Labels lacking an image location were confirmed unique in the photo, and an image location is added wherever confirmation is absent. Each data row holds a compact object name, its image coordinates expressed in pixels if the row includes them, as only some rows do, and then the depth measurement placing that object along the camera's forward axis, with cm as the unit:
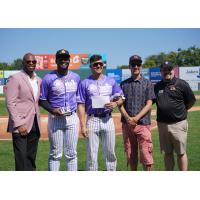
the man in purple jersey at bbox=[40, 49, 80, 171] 543
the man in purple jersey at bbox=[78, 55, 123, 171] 550
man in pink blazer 534
